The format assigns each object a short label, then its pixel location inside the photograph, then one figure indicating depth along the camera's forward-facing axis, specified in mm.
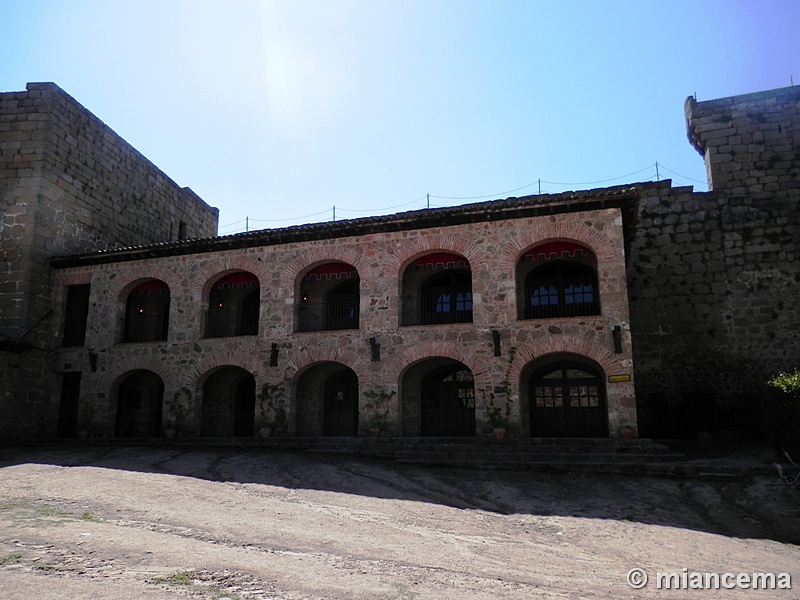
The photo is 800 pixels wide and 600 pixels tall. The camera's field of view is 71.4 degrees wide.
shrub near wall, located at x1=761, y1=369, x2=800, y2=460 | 10039
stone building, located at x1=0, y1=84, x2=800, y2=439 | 13391
